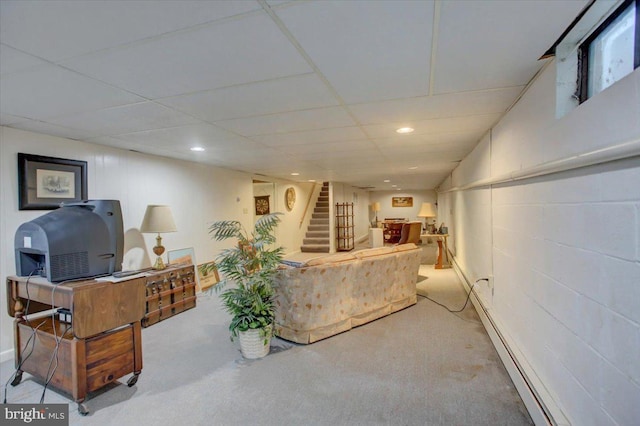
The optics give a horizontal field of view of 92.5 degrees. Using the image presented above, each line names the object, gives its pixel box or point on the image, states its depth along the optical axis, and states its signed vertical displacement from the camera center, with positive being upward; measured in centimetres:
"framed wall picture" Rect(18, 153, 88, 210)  285 +32
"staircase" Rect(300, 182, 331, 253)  907 -60
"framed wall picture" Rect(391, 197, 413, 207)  1393 +35
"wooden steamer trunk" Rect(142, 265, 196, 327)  360 -102
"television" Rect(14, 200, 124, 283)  218 -22
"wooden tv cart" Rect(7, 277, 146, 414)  204 -87
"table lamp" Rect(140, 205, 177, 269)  379 -13
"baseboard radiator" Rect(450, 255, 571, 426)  164 -113
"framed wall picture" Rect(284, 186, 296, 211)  817 +35
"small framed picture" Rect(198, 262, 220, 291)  501 -115
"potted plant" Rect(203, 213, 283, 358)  277 -73
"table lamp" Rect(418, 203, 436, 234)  713 -7
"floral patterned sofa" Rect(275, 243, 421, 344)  305 -89
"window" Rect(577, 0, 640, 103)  115 +67
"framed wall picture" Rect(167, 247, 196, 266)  444 -68
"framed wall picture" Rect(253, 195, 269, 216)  782 +17
